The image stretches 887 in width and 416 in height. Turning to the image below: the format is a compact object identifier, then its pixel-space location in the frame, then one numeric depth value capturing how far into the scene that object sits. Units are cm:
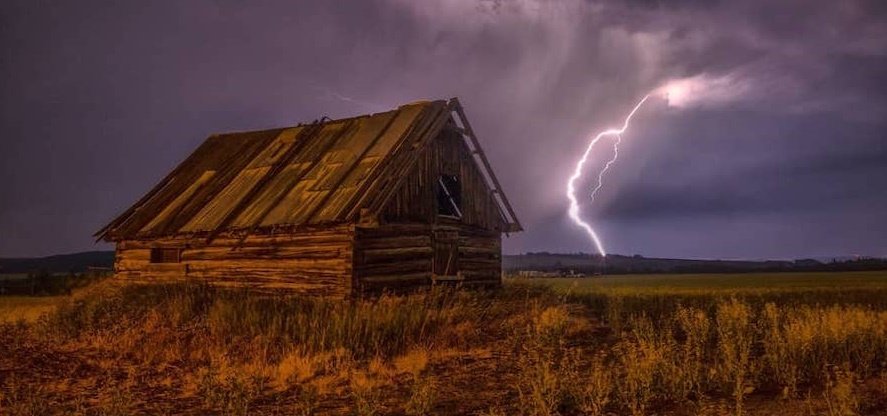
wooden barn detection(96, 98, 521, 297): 1524
